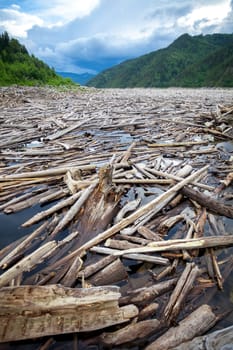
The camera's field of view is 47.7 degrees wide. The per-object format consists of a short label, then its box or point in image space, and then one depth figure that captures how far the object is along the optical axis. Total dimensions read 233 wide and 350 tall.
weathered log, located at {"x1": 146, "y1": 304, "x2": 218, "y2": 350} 2.14
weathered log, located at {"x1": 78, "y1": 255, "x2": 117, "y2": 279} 2.86
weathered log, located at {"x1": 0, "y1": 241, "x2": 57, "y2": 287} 2.65
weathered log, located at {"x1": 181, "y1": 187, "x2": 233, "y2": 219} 4.03
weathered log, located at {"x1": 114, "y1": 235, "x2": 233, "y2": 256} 3.11
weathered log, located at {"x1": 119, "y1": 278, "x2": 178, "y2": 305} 2.53
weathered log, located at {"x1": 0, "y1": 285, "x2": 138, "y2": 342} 2.15
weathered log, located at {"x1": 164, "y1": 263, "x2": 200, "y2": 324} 2.44
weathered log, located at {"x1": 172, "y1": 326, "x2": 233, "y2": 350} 1.96
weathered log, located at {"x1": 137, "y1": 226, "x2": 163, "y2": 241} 3.41
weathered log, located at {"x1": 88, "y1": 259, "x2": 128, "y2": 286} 2.81
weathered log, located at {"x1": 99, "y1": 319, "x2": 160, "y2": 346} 2.20
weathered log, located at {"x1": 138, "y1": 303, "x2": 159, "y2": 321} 2.40
